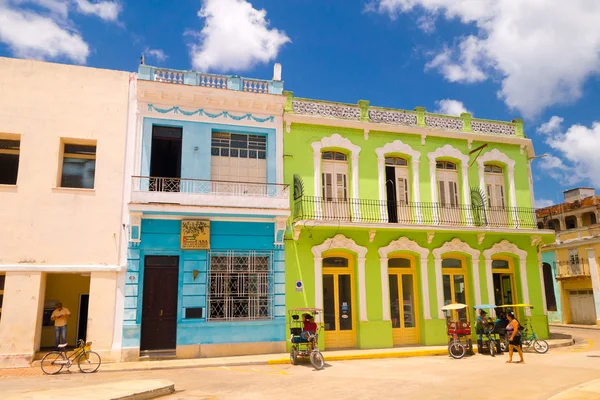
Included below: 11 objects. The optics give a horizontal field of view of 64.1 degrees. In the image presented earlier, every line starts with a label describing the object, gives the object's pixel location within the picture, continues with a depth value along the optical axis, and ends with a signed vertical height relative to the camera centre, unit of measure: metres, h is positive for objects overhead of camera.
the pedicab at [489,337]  14.92 -1.34
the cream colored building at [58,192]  13.66 +3.18
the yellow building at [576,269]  27.86 +1.48
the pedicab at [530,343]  15.36 -1.56
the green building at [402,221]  16.33 +2.69
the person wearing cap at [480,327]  15.30 -1.01
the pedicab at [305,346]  12.55 -1.35
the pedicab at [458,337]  14.59 -1.29
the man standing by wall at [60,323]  13.29 -0.64
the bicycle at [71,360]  12.05 -1.53
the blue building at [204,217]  14.46 +2.51
